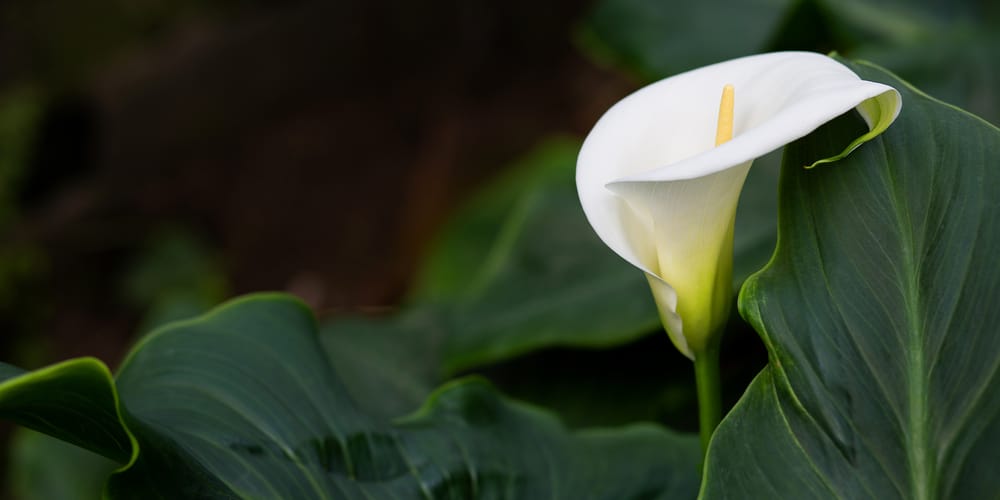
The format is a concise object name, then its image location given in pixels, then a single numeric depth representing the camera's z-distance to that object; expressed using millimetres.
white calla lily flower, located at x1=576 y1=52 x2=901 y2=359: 1341
